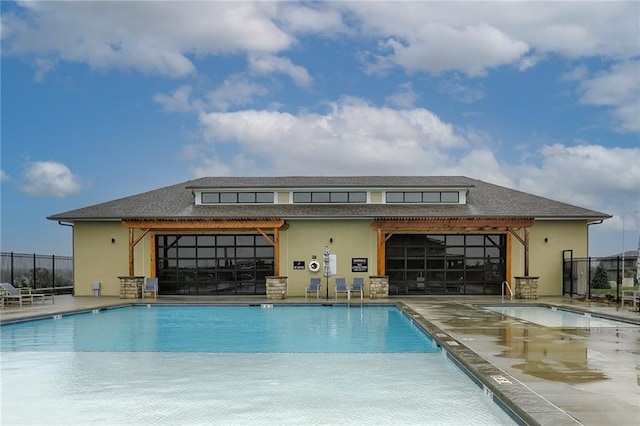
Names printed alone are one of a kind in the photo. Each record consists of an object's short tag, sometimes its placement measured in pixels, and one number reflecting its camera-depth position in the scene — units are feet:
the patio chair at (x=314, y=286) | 74.16
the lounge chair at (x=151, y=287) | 74.72
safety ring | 76.59
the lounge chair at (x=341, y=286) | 73.61
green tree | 83.93
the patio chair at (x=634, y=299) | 57.00
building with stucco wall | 75.15
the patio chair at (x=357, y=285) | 73.87
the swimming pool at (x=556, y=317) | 48.06
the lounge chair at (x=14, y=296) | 65.42
